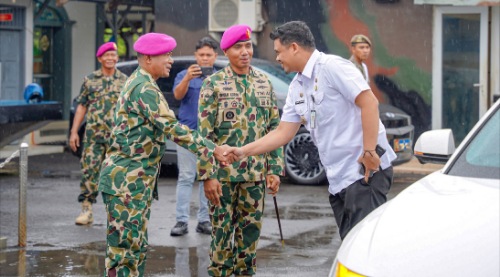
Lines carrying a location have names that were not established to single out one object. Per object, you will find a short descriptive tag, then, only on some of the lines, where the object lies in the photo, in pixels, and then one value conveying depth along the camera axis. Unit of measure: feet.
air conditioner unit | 64.64
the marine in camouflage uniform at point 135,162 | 22.13
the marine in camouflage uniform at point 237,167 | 24.85
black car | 46.80
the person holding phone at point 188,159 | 33.44
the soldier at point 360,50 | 41.98
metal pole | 31.22
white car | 12.91
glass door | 59.71
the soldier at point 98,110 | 35.42
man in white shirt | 20.42
